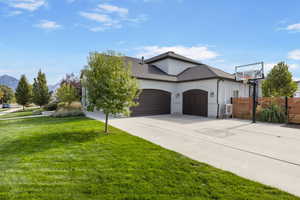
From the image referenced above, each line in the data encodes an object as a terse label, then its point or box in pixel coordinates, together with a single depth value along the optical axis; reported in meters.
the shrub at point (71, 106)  16.24
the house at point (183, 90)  12.12
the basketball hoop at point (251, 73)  10.43
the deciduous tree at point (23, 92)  21.83
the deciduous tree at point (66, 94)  15.19
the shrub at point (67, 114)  12.47
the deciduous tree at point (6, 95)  47.84
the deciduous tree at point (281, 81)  16.92
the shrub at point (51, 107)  18.37
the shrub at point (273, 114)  9.59
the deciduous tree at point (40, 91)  19.75
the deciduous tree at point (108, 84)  6.09
